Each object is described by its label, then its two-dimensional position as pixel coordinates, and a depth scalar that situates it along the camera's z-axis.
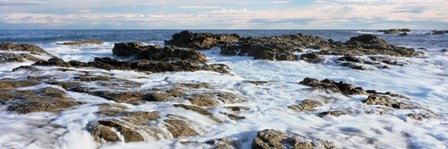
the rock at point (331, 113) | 7.95
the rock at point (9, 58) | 13.93
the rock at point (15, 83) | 8.65
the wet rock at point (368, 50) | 19.70
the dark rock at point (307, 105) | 8.30
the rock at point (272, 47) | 17.44
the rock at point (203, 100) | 8.13
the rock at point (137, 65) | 12.33
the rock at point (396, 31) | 78.91
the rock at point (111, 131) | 5.92
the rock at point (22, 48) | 17.27
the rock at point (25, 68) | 11.33
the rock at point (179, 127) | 6.37
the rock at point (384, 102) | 8.88
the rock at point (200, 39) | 24.53
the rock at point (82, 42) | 26.41
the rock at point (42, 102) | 6.99
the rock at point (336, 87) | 9.97
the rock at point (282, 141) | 5.89
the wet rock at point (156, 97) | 8.16
